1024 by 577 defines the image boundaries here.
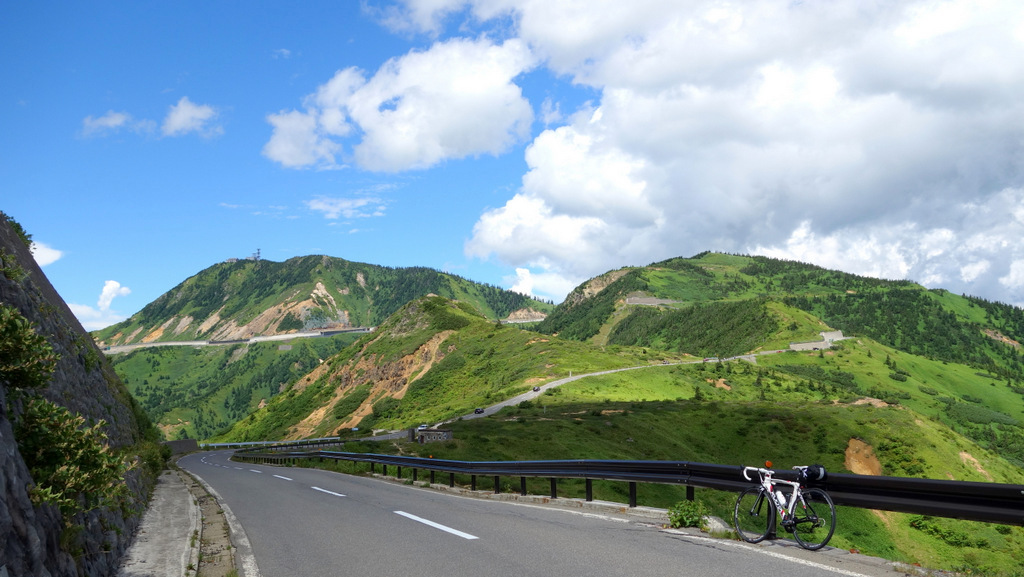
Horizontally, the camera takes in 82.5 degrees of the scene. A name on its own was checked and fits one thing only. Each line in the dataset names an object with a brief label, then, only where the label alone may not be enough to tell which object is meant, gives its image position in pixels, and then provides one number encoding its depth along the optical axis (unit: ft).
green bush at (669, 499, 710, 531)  35.86
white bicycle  29.19
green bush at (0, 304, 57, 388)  22.12
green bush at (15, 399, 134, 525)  22.53
